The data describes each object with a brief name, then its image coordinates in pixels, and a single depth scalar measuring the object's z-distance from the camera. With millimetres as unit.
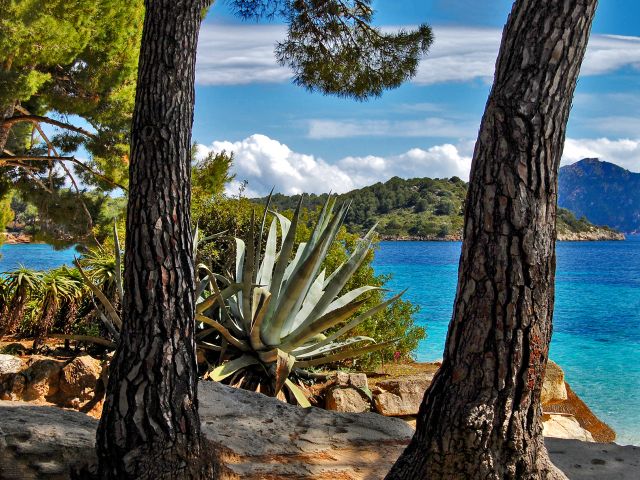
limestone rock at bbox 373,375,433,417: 5479
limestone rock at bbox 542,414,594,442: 6370
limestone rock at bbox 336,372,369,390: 5551
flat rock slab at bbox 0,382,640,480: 3004
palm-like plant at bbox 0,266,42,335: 6824
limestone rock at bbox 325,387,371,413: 5297
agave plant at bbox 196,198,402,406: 5156
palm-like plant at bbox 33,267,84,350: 6582
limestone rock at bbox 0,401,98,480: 2889
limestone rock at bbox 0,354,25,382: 5232
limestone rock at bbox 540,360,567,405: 7094
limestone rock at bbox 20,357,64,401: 4957
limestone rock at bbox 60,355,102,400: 5051
